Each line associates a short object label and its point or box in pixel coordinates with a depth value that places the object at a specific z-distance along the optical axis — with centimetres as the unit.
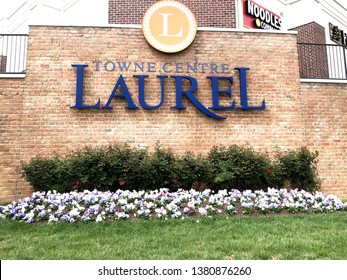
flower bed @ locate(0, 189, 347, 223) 656
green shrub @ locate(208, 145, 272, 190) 863
